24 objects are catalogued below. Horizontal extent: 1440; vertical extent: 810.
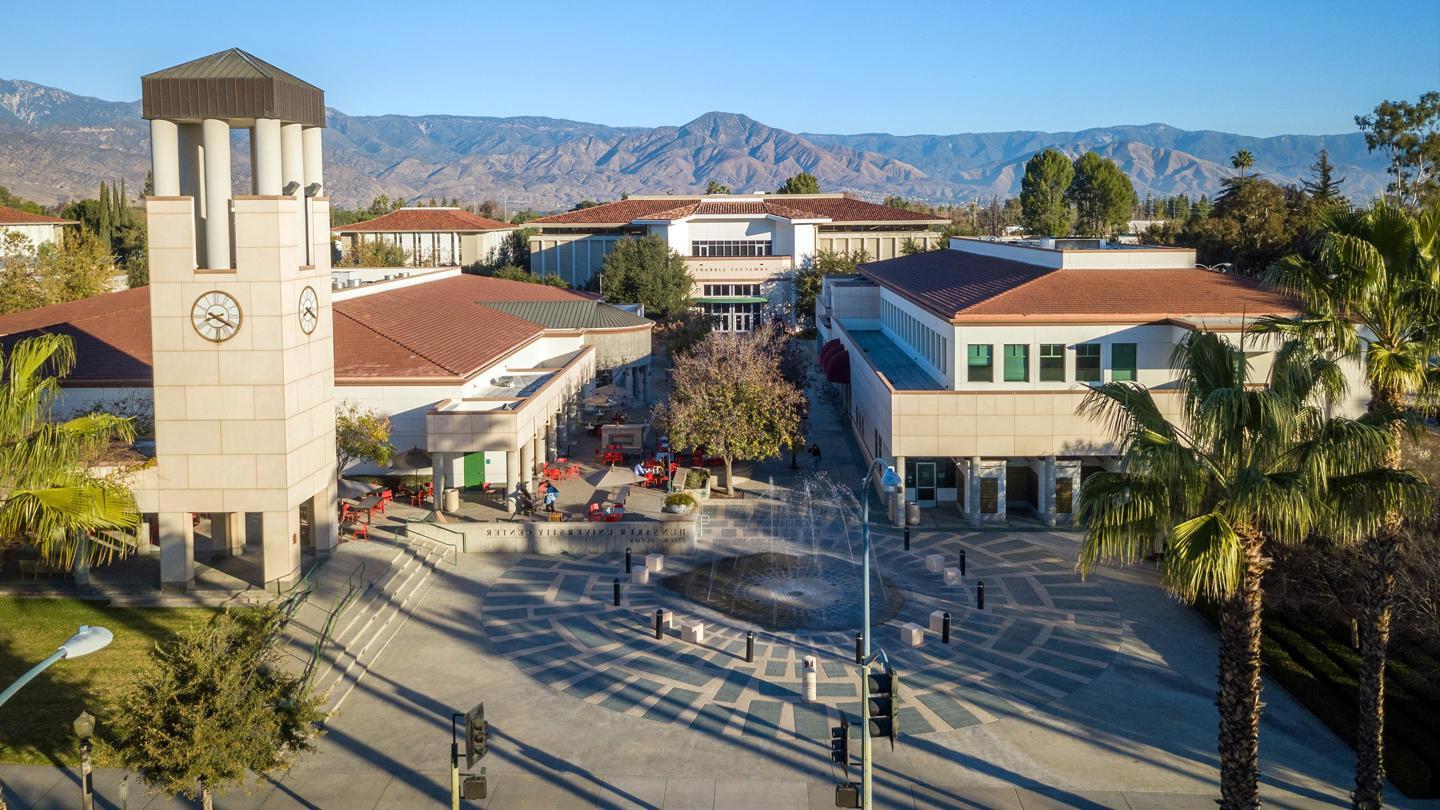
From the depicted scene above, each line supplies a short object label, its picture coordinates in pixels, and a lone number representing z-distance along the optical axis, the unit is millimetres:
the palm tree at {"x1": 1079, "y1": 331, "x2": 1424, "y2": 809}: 16875
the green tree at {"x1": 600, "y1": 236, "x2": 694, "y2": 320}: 93938
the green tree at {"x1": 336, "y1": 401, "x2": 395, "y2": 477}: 39125
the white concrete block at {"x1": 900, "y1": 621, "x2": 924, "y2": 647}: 29578
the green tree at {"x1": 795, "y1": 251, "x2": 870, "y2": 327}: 99188
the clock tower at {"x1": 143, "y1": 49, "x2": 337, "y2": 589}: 30969
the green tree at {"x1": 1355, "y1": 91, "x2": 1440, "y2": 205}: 76000
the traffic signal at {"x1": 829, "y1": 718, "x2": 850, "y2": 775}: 18594
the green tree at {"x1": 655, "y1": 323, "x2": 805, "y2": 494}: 44906
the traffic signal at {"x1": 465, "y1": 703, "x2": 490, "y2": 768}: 18672
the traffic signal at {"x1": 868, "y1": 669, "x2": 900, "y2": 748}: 17656
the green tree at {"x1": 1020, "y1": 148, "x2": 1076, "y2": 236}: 147125
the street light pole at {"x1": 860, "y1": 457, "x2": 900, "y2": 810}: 18219
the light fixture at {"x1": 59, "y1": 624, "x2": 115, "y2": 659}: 13609
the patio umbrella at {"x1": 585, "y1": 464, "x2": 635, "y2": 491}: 46984
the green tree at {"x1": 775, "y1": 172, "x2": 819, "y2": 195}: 167500
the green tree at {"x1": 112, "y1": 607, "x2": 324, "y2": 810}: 18734
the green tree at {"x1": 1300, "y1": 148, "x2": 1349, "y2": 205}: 88456
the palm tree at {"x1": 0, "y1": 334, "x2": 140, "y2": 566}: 21047
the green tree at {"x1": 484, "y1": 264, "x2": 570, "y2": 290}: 101700
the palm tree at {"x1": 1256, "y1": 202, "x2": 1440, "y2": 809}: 19031
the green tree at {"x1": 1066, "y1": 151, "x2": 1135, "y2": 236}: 146750
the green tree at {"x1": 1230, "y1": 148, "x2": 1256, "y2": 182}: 100625
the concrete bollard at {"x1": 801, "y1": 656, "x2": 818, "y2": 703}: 26078
